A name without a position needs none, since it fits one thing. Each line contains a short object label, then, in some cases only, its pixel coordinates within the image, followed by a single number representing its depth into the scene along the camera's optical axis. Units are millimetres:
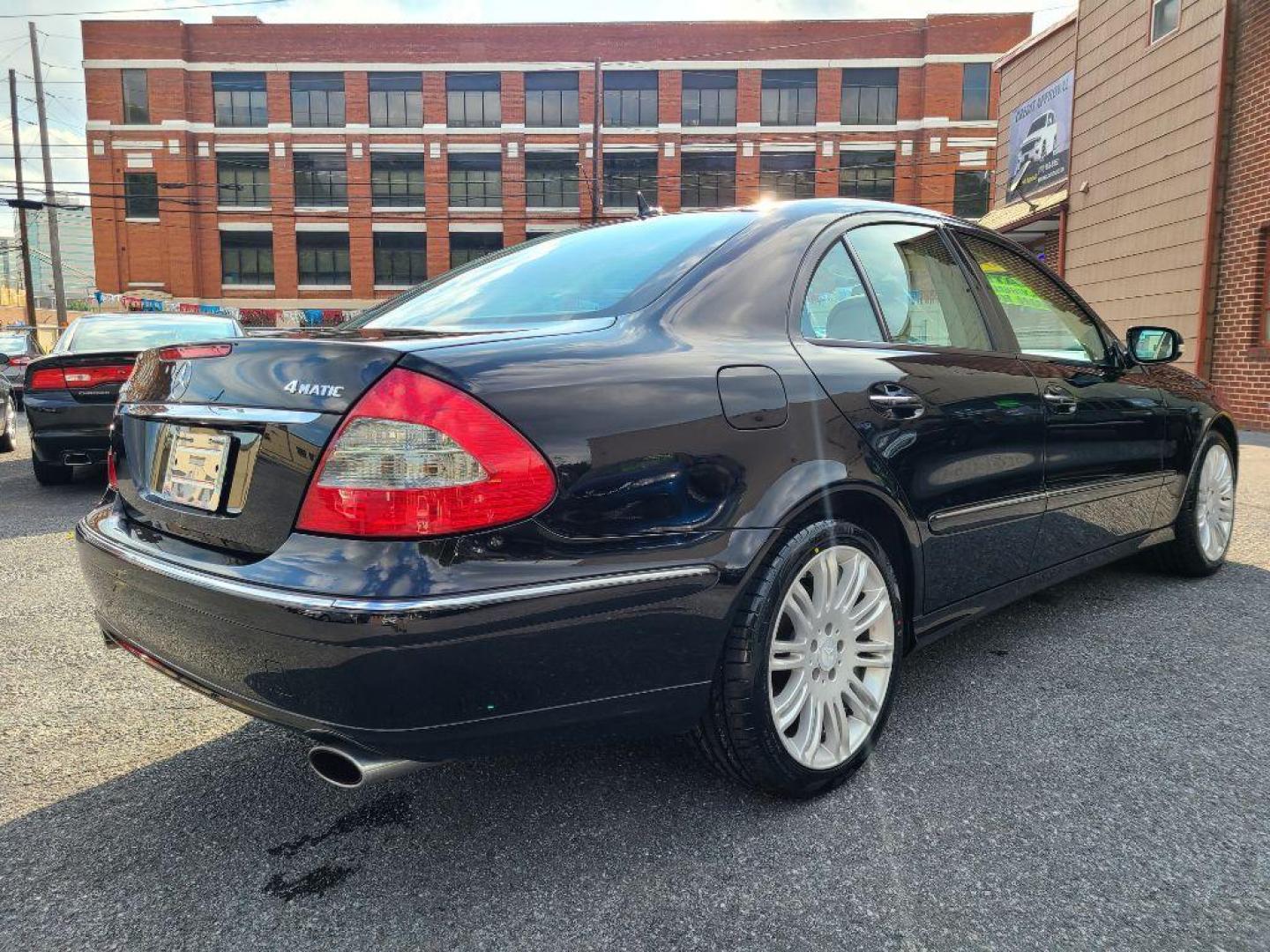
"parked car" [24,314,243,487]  6477
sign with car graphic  15180
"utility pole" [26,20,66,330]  28266
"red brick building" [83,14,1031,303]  36094
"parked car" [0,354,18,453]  9484
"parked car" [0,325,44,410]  16609
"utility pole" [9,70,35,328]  30609
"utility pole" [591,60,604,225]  23469
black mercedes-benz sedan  1640
